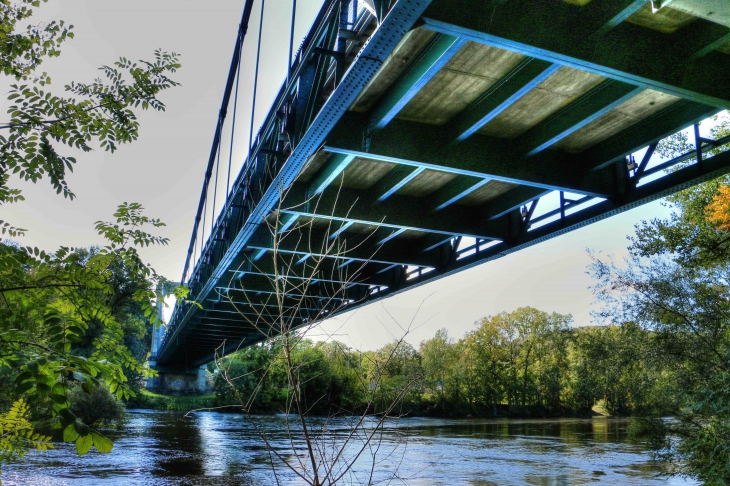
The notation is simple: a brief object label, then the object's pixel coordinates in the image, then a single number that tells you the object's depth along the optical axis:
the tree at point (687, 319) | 11.70
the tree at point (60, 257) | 2.30
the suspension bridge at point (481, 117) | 6.54
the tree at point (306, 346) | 3.29
